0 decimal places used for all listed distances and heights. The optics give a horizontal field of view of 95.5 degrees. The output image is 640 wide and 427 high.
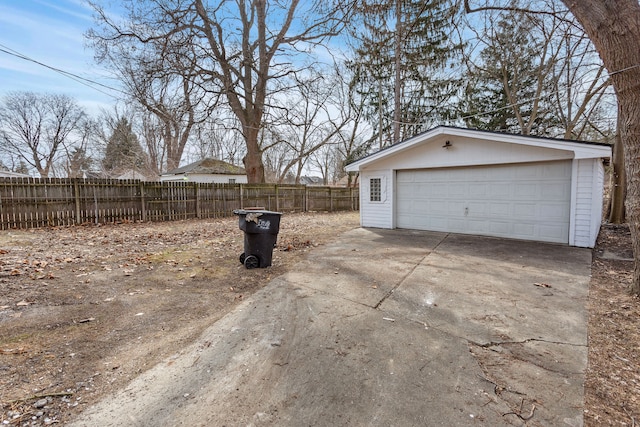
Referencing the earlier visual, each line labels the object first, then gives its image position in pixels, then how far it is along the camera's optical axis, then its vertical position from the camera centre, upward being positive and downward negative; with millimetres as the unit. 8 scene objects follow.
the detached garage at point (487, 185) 6352 +169
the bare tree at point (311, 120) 15491 +4935
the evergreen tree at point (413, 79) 12055 +5922
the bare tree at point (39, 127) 28938 +7371
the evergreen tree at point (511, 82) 12871 +5585
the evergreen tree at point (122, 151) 29297 +4778
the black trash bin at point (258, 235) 4566 -647
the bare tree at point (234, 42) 11477 +6773
